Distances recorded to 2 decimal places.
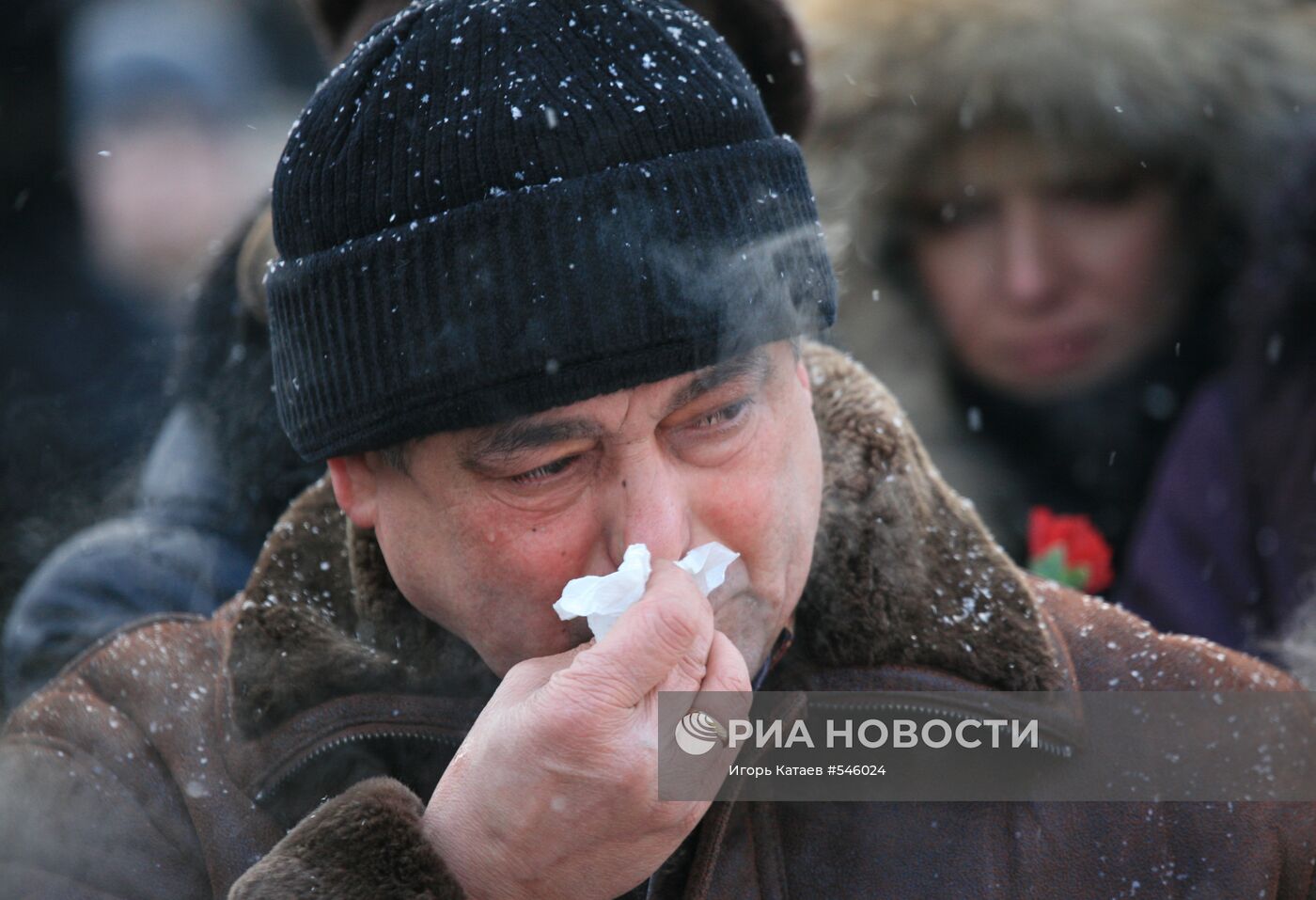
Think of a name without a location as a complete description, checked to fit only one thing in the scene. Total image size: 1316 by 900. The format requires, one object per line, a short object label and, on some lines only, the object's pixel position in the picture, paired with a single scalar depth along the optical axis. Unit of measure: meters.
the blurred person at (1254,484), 7.33
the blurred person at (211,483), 6.21
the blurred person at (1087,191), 9.01
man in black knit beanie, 3.89
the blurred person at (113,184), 9.60
